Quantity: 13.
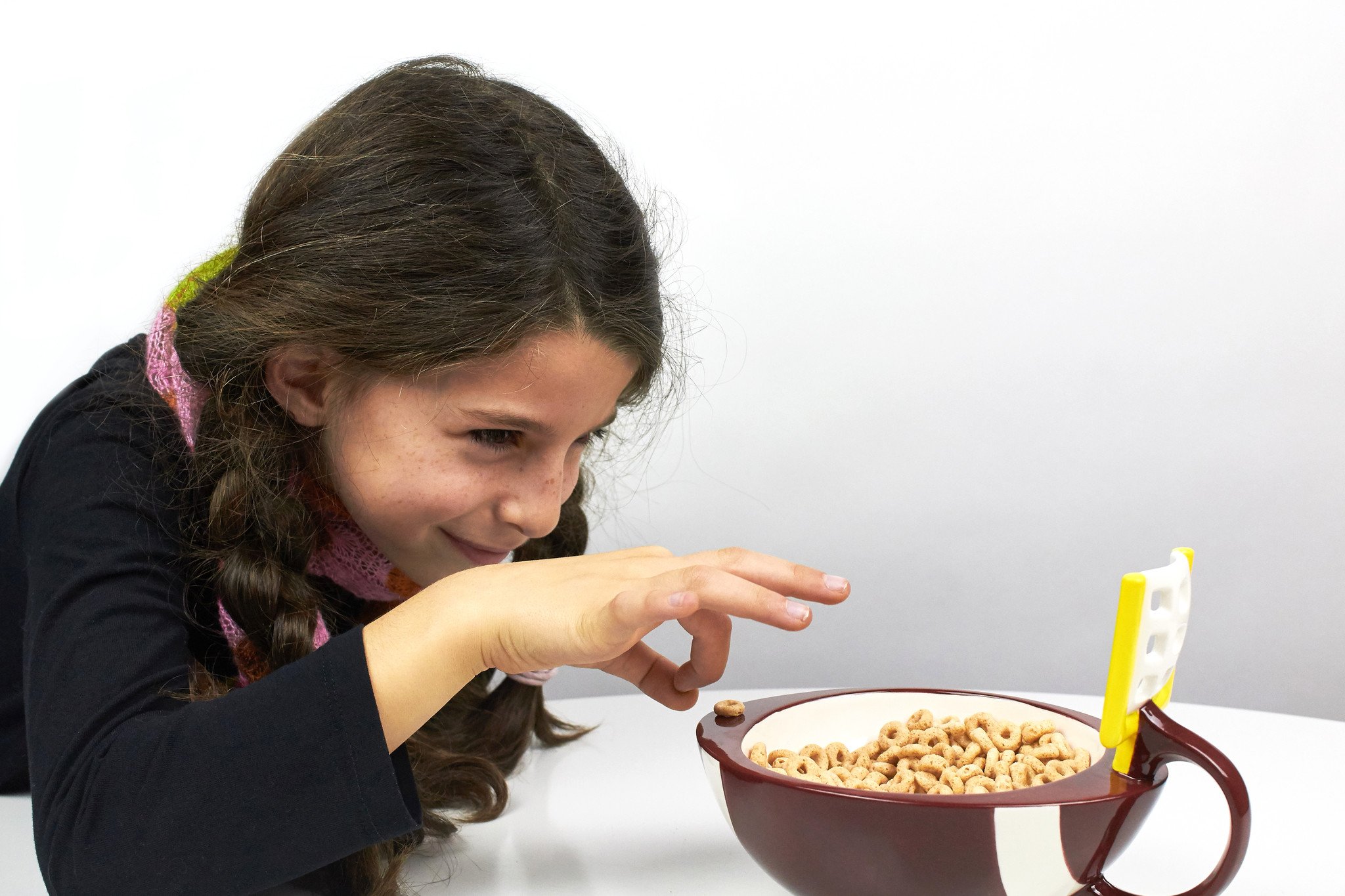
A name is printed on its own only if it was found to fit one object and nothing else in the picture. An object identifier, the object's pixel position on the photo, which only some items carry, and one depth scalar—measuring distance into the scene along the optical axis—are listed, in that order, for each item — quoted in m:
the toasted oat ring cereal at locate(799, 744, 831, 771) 0.66
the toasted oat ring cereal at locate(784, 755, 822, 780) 0.63
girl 0.64
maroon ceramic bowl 0.54
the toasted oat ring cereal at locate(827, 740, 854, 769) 0.67
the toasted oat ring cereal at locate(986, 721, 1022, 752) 0.65
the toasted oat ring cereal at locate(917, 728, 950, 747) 0.67
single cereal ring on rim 0.67
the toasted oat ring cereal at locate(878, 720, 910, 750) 0.68
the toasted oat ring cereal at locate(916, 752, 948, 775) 0.64
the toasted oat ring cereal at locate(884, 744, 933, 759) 0.66
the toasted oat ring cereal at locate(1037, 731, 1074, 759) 0.63
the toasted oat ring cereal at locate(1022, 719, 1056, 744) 0.66
